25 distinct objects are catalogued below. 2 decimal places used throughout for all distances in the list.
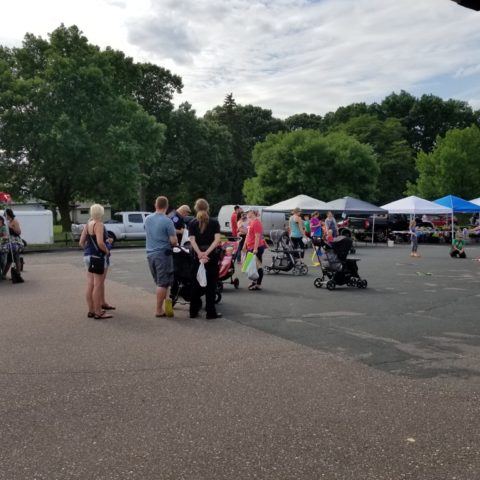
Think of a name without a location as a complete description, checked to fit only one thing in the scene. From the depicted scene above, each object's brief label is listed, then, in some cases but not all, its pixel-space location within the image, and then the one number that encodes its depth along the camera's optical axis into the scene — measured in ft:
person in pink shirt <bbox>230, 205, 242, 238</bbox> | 54.49
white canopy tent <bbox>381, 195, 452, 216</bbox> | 89.30
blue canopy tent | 88.79
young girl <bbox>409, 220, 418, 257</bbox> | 72.08
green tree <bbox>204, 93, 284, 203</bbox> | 219.61
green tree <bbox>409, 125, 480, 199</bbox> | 160.56
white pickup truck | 107.55
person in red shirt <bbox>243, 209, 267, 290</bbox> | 38.88
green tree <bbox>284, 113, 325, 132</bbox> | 251.95
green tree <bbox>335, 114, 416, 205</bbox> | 203.41
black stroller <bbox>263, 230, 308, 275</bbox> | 48.98
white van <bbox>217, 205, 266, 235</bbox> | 112.27
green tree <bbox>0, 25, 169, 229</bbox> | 105.09
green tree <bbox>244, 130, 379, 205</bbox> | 146.10
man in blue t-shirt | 27.91
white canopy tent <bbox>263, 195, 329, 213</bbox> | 93.50
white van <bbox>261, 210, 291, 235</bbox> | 111.65
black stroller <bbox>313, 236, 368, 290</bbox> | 39.60
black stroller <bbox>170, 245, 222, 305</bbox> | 30.34
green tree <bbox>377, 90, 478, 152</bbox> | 228.02
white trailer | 98.12
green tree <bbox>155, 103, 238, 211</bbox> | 178.40
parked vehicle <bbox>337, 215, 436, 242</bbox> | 111.65
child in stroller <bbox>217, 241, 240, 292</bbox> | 36.55
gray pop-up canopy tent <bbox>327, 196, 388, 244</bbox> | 91.81
